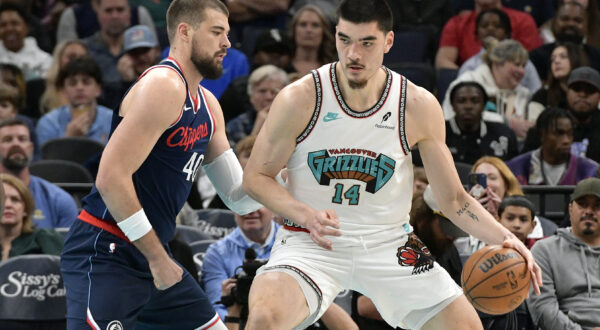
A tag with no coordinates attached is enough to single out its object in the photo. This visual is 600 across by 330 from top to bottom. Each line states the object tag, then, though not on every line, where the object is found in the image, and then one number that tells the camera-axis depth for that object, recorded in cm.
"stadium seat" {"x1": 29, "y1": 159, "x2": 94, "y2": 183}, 1719
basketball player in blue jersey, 870
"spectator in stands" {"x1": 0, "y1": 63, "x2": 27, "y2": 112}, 2078
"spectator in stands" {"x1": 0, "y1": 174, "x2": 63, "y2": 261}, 1430
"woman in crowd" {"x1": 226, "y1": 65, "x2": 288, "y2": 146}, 1873
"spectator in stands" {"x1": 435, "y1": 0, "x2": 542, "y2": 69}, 2181
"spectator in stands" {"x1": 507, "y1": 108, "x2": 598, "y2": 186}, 1706
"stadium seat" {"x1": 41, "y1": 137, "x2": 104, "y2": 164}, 1828
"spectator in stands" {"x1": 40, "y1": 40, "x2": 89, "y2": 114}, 2037
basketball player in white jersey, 909
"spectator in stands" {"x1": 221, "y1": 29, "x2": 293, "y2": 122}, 1984
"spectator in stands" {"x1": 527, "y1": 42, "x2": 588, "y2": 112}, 1956
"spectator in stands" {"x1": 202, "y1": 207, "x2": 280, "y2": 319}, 1406
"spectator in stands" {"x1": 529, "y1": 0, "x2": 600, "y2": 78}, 2131
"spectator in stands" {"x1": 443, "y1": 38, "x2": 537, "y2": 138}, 1961
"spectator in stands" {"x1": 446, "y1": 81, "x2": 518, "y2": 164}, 1809
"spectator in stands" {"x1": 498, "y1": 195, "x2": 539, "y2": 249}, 1398
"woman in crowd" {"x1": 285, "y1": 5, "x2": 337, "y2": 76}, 2041
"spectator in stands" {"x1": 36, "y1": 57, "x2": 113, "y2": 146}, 1936
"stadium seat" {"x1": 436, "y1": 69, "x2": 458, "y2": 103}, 2053
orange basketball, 902
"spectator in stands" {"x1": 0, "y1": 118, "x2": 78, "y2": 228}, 1602
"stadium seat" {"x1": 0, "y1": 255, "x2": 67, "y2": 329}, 1295
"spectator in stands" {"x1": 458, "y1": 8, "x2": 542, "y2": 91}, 2055
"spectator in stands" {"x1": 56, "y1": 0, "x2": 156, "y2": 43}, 2339
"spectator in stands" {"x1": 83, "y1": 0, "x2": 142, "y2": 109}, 2177
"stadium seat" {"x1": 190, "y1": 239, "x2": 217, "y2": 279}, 1491
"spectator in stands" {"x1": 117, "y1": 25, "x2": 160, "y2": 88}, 2084
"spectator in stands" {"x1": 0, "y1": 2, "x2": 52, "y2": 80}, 2241
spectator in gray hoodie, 1307
